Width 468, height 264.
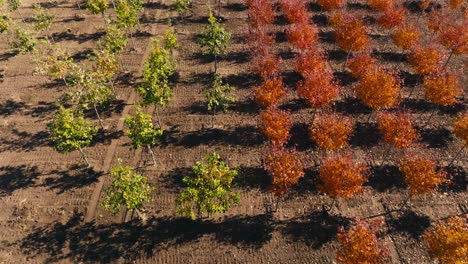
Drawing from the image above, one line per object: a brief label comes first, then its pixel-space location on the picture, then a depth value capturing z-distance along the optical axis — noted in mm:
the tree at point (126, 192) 26734
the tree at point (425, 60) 39812
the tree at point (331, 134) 32062
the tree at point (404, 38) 41875
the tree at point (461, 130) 33097
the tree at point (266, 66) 40188
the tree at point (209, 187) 26500
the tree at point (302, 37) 42625
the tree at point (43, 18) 45500
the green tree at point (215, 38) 40125
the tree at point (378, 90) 34719
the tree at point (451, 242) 23688
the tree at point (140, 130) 30484
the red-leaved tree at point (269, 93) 36197
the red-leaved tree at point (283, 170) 29250
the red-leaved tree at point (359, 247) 24078
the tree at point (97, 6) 47219
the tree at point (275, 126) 33312
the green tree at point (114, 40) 41719
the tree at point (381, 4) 48219
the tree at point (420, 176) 29344
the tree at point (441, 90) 36094
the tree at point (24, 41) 41906
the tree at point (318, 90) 35500
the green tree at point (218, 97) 36809
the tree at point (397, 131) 32781
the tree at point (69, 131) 30719
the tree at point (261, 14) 47812
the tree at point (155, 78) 33969
